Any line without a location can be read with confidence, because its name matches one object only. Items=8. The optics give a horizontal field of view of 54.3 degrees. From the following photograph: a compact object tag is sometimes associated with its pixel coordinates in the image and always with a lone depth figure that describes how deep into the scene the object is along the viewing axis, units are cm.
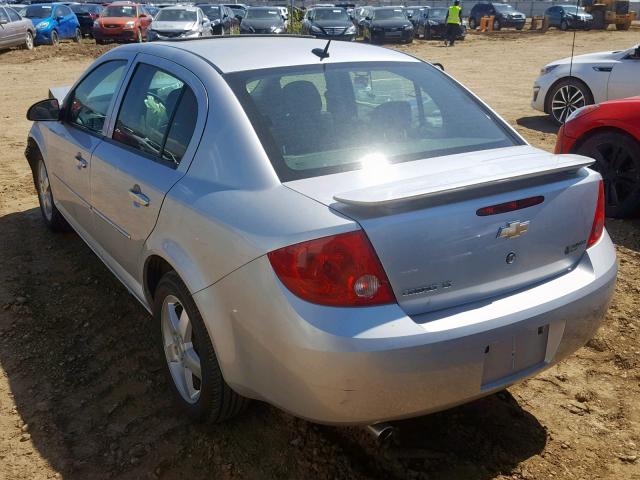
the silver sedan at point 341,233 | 211
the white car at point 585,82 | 855
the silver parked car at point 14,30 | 2094
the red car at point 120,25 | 2462
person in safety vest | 2738
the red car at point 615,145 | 523
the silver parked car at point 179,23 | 2198
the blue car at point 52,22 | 2408
